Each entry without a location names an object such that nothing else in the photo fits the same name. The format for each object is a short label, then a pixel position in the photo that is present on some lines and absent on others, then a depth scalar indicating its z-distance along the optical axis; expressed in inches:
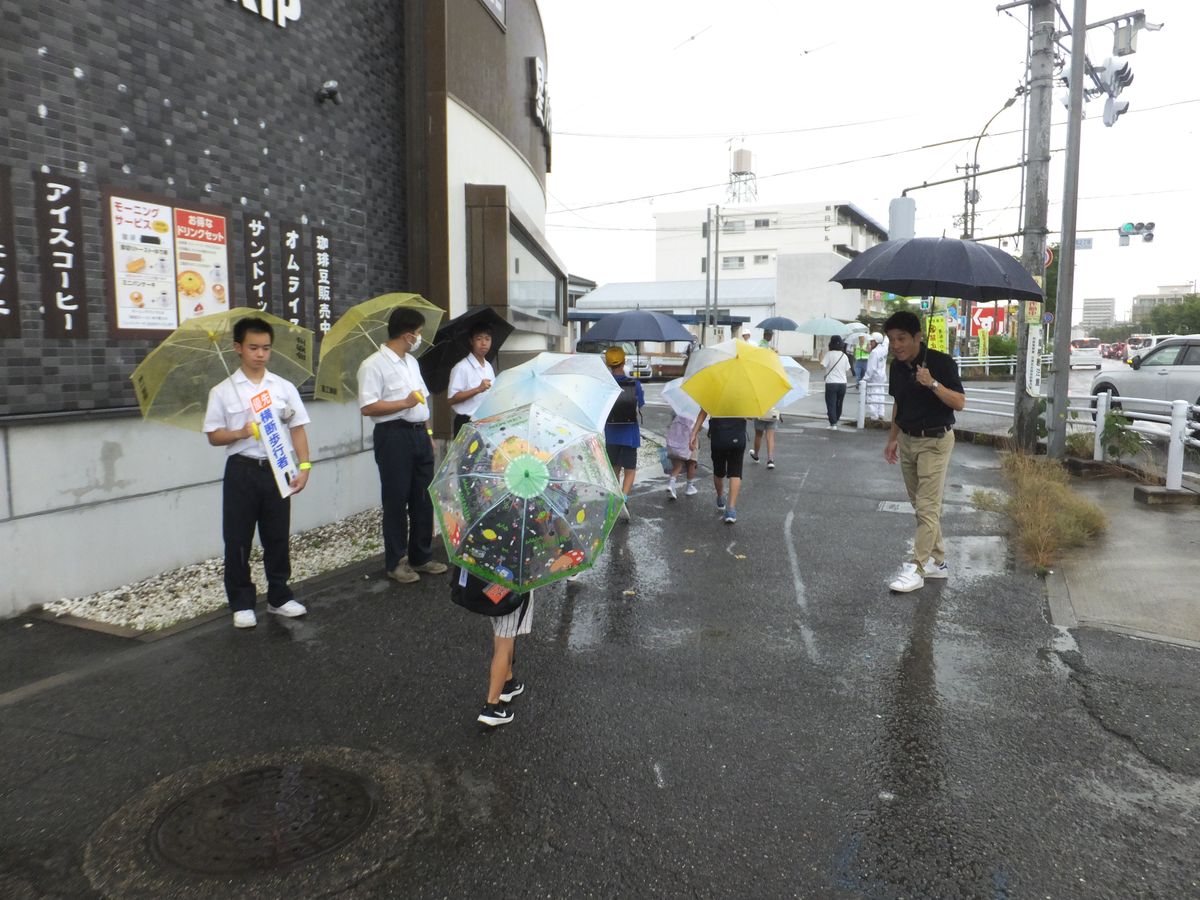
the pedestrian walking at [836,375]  627.8
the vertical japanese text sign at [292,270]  287.9
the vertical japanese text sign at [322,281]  303.9
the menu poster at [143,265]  227.9
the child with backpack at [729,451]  320.2
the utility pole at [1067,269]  427.5
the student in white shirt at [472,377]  261.1
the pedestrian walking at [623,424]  315.6
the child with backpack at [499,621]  144.0
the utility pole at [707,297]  1639.5
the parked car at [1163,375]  558.6
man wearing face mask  229.6
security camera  297.4
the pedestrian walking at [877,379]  652.7
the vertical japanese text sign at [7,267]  199.0
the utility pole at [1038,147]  481.1
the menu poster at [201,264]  247.8
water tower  2770.7
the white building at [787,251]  2142.0
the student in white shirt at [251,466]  195.8
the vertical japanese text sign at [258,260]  272.1
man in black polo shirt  228.1
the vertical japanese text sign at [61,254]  208.2
